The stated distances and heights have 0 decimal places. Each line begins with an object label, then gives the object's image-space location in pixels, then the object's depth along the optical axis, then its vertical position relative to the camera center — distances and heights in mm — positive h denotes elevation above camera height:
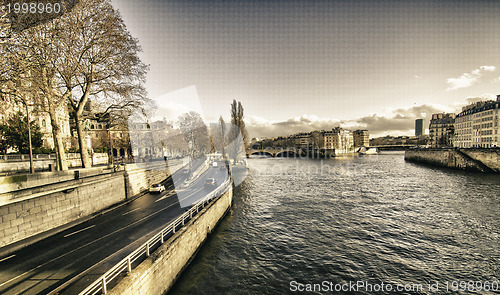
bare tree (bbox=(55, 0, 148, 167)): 18039 +8767
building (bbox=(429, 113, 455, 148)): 124125 +1596
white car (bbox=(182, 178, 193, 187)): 31906 -6187
